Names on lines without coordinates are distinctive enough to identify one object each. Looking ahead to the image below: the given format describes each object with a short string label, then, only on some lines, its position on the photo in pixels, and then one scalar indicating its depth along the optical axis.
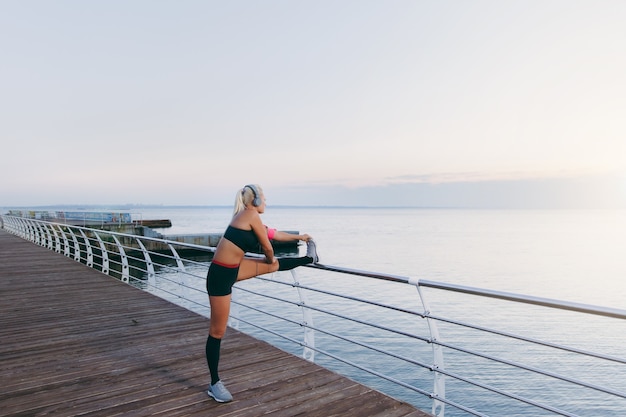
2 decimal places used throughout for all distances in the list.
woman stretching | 3.14
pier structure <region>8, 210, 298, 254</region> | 35.97
